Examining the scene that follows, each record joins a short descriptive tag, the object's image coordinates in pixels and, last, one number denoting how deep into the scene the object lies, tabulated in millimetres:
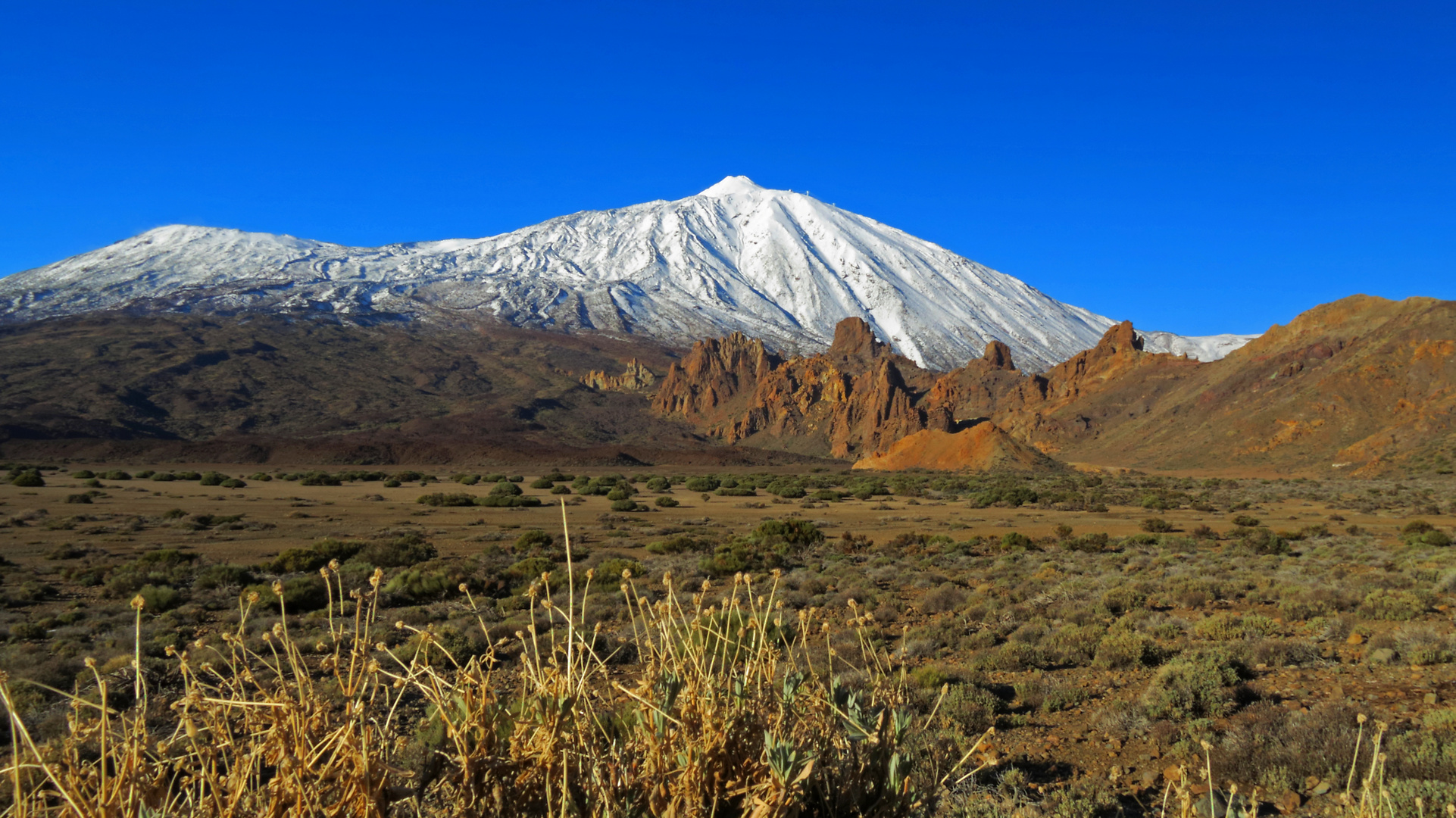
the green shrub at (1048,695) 6090
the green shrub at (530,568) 13836
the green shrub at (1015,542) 18703
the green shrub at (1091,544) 18188
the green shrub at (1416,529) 18547
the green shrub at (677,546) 18266
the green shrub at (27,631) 9031
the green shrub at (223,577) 12648
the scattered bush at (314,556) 14703
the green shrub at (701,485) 48938
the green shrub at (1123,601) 9914
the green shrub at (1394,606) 8438
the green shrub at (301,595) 10867
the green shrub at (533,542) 18578
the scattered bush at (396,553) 15461
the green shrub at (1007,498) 34969
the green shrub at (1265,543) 16750
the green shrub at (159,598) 10695
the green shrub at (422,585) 11789
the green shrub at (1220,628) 8000
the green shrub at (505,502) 33094
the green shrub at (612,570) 13016
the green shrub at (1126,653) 7137
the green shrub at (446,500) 32938
